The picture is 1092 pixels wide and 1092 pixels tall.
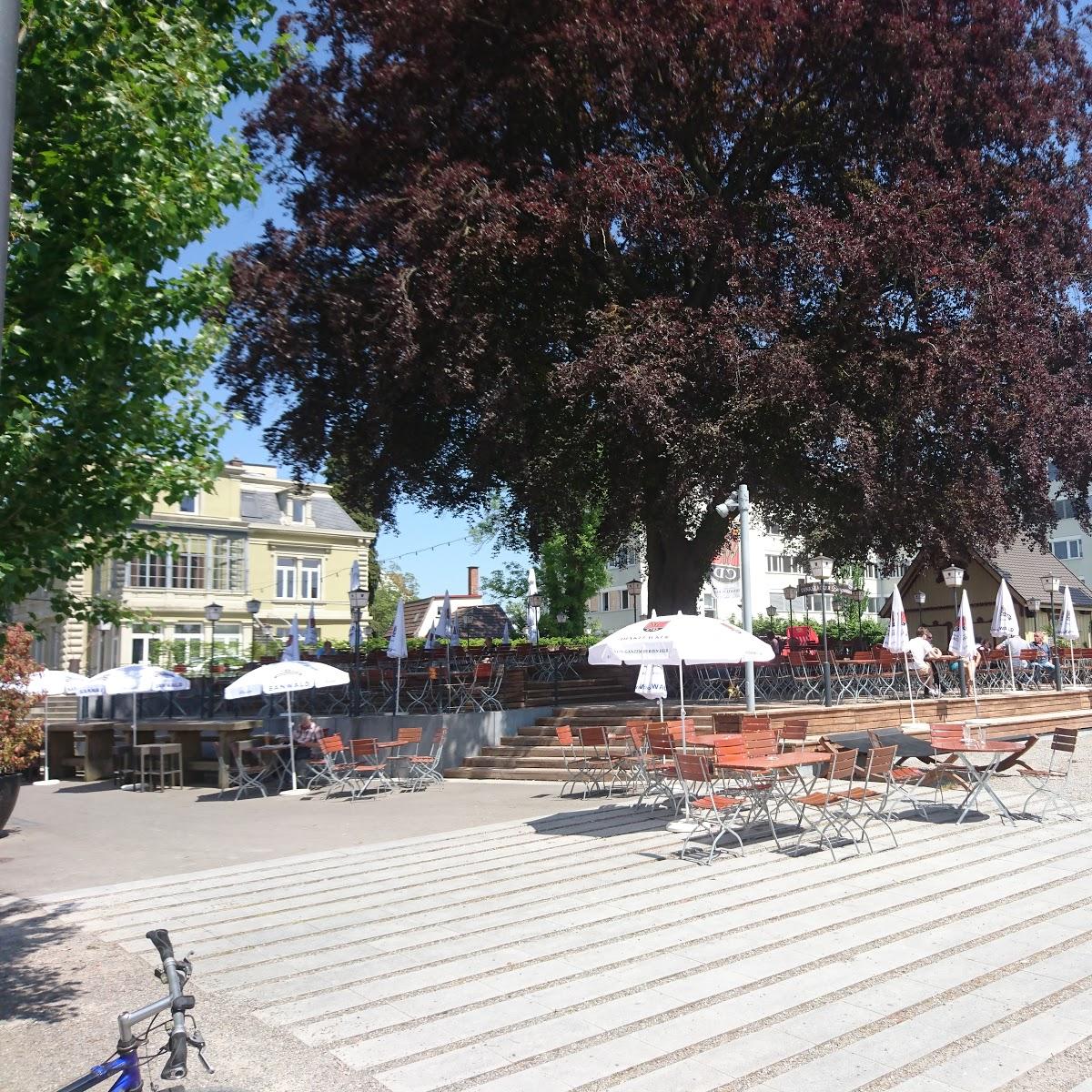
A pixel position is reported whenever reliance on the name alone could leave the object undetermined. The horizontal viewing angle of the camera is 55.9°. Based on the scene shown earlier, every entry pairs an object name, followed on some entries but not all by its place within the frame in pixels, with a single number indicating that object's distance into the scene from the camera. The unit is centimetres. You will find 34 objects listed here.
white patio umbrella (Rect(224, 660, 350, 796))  1473
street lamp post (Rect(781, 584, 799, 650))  2614
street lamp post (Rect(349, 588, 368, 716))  1867
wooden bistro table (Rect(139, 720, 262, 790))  1684
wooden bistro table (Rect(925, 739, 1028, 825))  1034
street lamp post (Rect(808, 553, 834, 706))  1800
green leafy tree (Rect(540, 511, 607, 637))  4412
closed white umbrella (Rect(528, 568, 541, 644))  2955
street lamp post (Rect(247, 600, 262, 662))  2661
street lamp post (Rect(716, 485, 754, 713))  1447
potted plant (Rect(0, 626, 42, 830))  1182
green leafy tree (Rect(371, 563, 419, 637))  5947
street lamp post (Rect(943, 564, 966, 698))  2025
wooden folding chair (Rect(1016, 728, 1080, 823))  1088
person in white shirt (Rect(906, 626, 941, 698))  2055
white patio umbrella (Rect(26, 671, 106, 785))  1728
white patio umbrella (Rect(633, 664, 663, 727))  1351
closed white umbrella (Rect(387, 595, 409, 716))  1831
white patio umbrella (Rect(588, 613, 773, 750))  1066
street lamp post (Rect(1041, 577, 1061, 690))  2255
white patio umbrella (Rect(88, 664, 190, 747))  1708
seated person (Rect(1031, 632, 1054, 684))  2439
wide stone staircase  1623
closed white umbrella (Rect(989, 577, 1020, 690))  1947
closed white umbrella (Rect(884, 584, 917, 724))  1831
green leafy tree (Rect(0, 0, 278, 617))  485
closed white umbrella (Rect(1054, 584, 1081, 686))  2373
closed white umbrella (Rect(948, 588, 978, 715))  1886
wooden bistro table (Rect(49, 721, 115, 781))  1936
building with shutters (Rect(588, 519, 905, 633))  5859
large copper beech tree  1605
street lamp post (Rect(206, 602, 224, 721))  2214
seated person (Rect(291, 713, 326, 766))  1631
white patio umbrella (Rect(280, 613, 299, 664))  2181
